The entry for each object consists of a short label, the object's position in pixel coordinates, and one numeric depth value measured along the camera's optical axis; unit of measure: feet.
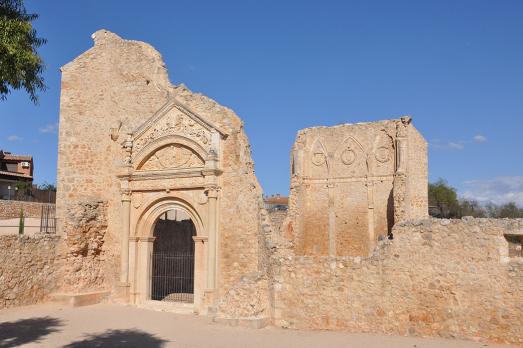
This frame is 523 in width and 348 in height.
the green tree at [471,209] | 133.81
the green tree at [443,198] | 138.41
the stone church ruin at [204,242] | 29.66
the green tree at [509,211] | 136.87
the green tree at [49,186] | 161.07
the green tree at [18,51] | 25.96
